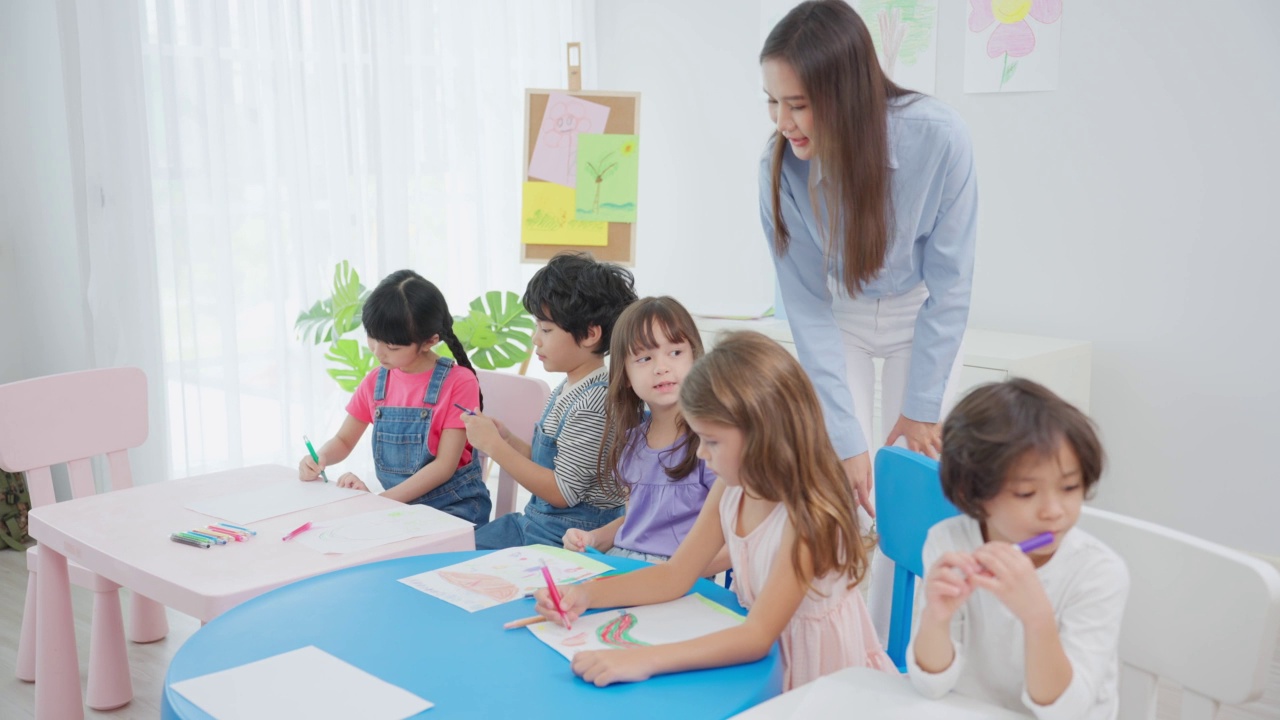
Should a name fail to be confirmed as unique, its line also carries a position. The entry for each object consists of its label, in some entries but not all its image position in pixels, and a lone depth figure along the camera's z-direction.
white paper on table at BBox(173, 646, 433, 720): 1.04
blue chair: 1.32
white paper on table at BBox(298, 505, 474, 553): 1.62
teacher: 1.67
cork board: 3.67
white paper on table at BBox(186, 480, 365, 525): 1.79
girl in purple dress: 1.78
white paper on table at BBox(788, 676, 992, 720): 0.95
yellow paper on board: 3.74
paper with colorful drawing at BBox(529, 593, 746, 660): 1.21
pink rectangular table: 1.48
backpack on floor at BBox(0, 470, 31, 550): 3.39
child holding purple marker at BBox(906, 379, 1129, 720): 0.96
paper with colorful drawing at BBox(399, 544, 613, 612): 1.35
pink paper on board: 3.70
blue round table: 1.06
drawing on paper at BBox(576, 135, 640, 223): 3.68
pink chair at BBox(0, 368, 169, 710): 2.21
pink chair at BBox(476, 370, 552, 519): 2.37
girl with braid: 2.30
